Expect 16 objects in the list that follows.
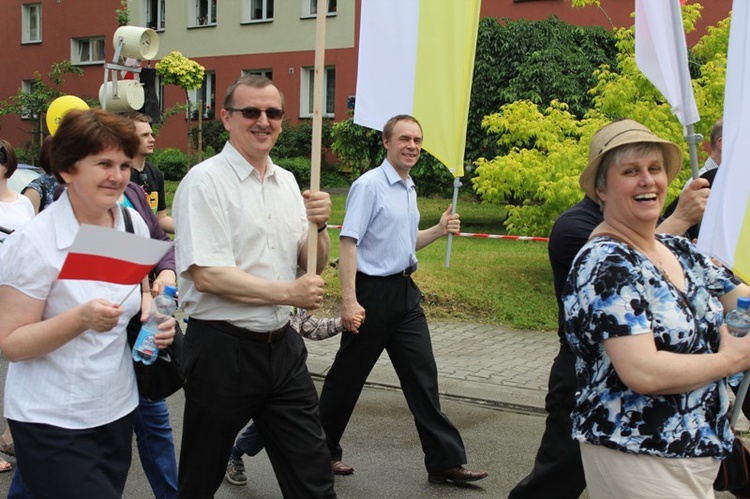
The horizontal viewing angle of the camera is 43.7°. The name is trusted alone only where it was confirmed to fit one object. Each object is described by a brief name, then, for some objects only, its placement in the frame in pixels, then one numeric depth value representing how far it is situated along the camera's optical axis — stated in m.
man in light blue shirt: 5.35
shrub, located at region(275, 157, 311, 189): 29.59
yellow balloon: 6.84
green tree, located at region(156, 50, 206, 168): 17.11
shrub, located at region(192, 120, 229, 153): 33.62
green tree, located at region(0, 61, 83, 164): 29.11
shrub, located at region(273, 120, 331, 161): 32.06
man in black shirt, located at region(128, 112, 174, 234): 6.13
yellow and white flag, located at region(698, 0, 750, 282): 3.27
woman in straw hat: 2.64
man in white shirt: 3.62
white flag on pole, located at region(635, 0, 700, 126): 3.64
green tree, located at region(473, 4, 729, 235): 10.39
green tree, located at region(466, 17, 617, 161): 20.33
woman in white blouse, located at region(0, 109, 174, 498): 3.02
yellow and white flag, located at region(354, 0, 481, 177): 5.45
